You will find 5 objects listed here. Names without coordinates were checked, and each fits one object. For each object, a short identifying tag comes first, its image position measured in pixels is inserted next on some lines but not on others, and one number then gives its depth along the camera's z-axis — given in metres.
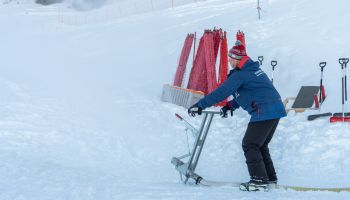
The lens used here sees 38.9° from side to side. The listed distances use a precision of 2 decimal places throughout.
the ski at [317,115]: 8.50
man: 5.58
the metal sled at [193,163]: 6.10
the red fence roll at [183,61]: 11.81
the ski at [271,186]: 5.47
